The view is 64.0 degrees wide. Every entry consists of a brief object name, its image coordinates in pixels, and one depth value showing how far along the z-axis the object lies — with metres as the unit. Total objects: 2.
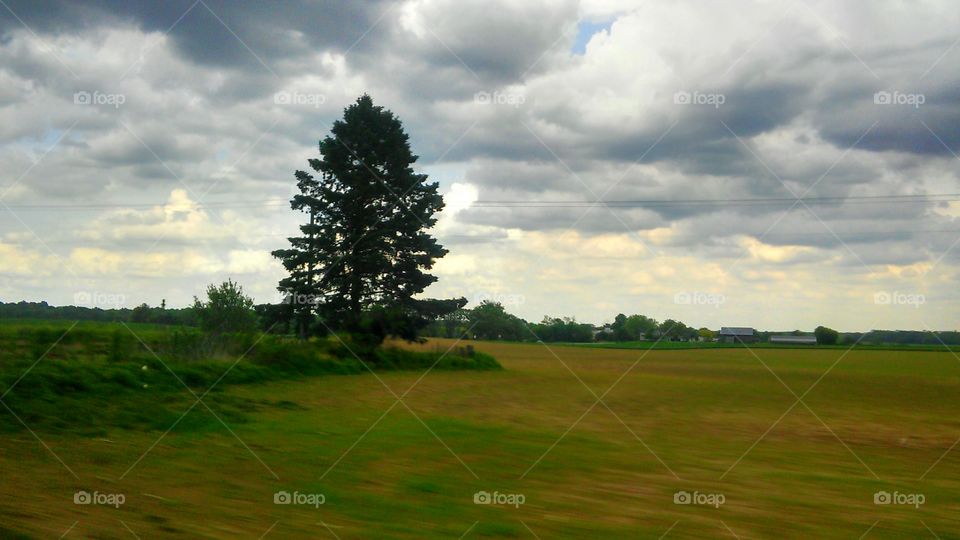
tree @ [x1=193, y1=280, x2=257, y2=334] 32.09
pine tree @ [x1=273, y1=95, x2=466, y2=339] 33.06
